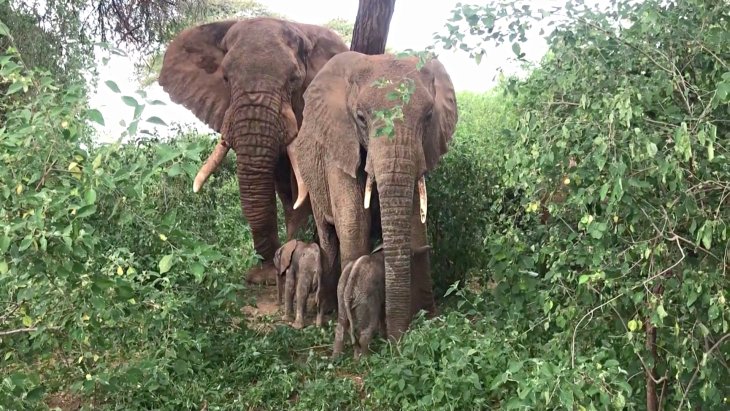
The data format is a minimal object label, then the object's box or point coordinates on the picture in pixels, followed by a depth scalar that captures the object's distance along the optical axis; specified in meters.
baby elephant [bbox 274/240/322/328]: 6.01
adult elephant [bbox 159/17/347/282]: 7.18
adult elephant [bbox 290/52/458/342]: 5.25
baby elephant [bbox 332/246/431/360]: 5.16
